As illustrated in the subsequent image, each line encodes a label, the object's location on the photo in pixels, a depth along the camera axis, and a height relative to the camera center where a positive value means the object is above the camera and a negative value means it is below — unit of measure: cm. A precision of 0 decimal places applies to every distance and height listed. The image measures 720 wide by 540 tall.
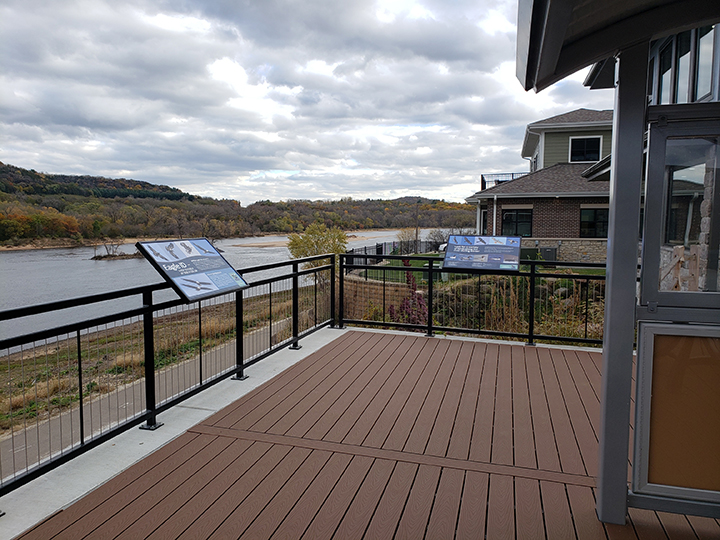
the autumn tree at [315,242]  1544 -29
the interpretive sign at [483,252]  528 -20
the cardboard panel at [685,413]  197 -78
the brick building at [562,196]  1756 +159
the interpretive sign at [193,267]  312 -27
